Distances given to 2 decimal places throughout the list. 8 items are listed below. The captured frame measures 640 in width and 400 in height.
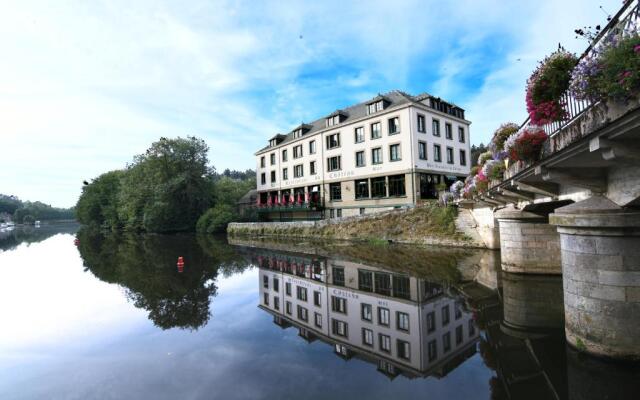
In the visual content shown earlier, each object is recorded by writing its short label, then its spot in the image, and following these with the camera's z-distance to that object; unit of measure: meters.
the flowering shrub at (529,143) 6.48
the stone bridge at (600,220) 4.23
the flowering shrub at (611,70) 3.60
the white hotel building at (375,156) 29.67
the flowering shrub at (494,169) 11.03
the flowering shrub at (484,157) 14.82
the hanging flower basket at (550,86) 5.43
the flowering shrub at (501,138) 9.91
